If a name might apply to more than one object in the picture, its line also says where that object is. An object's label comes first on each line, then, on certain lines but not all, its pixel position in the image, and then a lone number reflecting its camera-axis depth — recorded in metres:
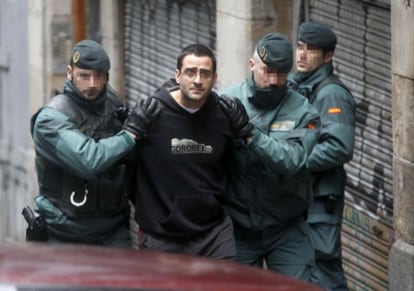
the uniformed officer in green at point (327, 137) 15.87
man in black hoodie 14.03
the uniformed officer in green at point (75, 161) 14.39
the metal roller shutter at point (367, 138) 18.25
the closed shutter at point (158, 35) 23.18
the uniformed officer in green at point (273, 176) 14.64
